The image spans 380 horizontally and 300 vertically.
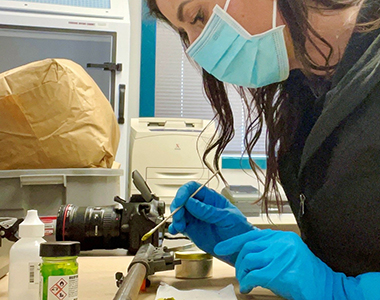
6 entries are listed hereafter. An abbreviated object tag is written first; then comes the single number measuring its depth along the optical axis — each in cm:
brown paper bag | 100
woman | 62
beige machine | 171
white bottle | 56
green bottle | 49
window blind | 229
